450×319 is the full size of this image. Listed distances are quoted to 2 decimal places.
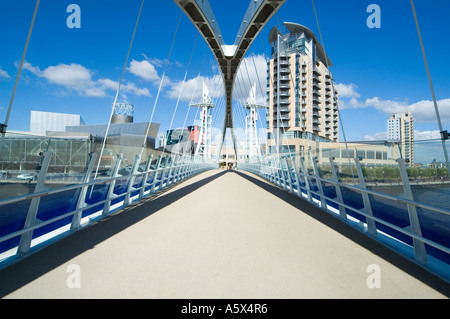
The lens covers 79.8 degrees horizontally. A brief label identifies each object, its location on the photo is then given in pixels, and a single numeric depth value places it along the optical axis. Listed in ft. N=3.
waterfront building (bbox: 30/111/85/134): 204.74
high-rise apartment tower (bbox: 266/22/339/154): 192.34
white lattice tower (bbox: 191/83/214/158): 150.10
